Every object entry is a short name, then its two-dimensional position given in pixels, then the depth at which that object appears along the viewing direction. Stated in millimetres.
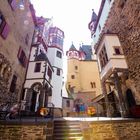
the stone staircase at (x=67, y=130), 7359
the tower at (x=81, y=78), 31016
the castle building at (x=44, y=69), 16697
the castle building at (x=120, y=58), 11647
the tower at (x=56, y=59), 21891
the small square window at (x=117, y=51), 13288
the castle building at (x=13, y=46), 11914
